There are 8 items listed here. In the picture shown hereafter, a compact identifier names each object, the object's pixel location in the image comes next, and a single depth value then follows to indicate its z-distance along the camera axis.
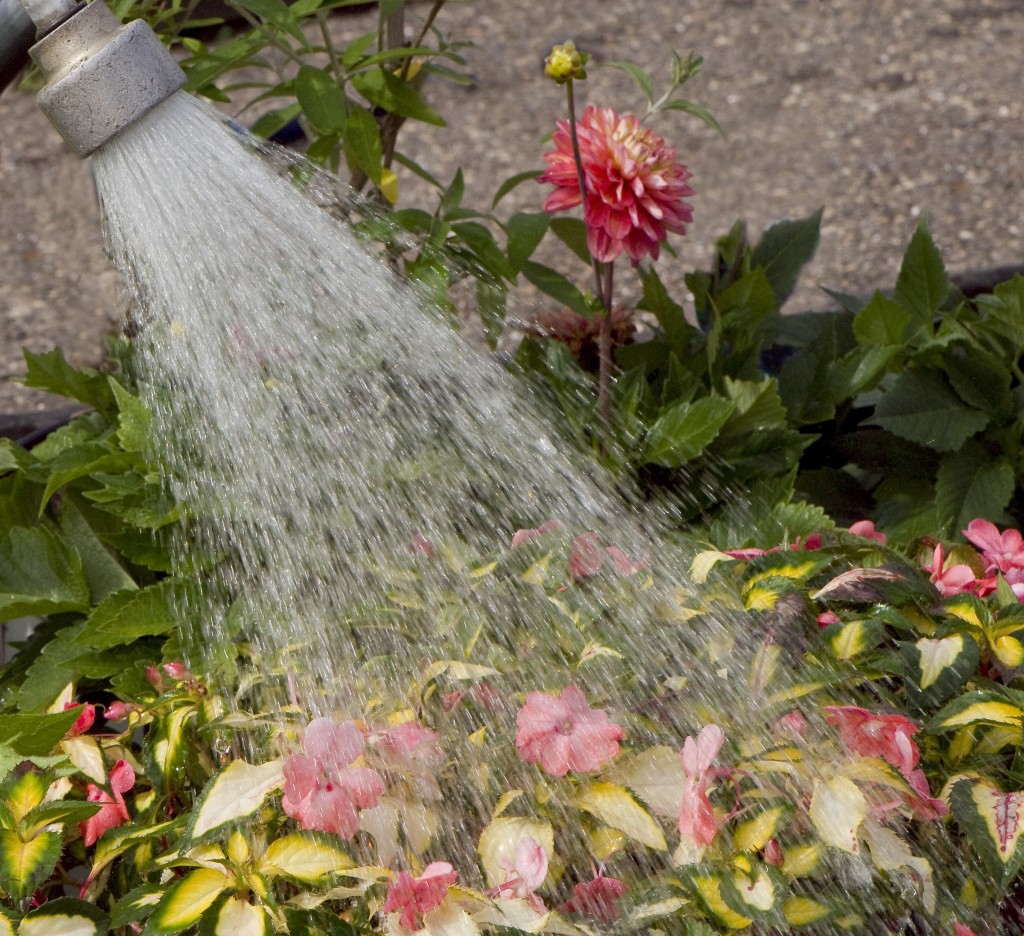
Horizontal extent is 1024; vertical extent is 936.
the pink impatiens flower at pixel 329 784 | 1.97
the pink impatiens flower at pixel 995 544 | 2.12
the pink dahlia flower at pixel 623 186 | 2.24
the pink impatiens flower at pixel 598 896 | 1.97
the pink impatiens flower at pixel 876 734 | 1.99
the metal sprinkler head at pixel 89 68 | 1.99
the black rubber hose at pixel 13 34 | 2.01
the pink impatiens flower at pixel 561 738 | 1.98
